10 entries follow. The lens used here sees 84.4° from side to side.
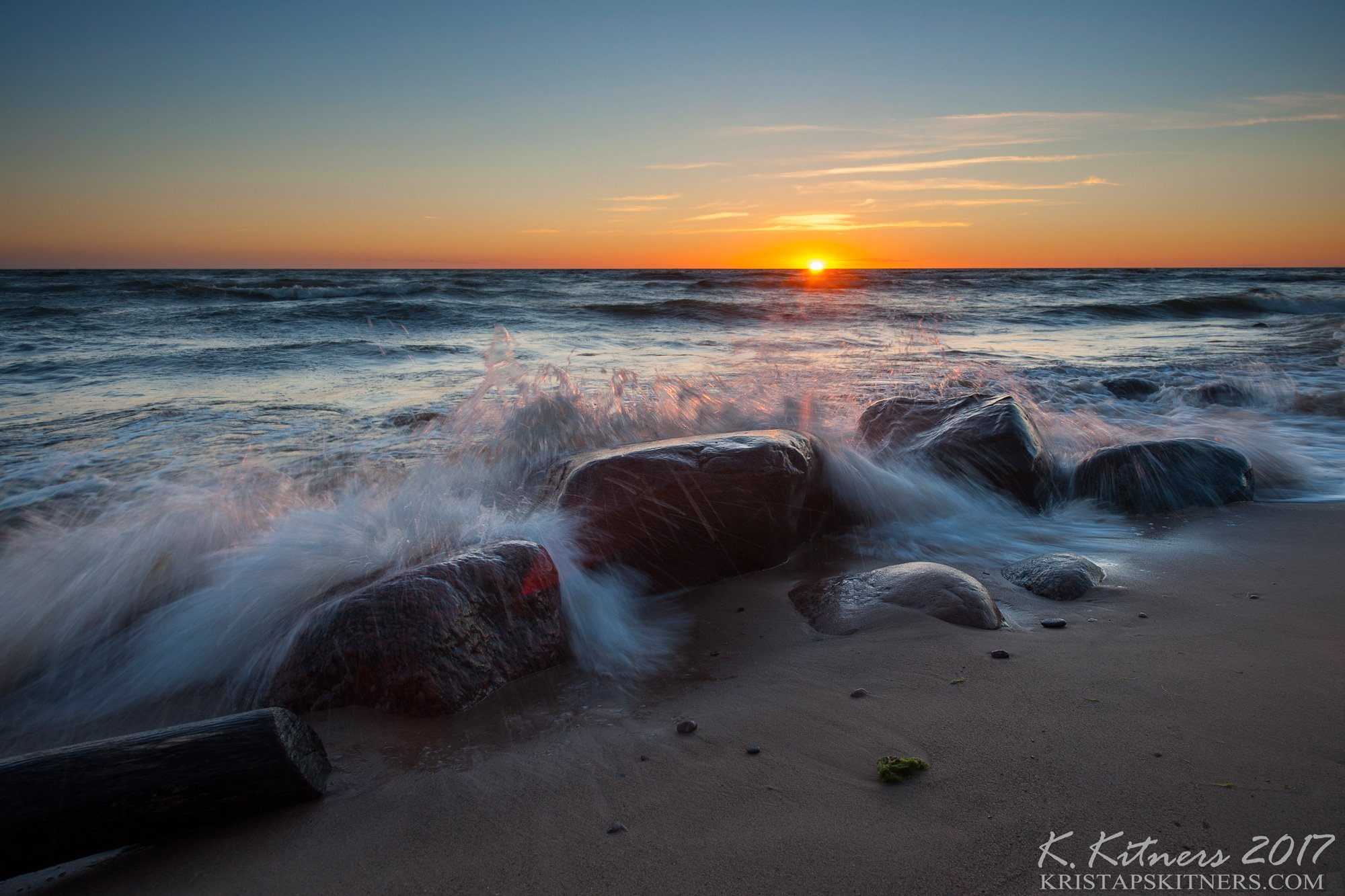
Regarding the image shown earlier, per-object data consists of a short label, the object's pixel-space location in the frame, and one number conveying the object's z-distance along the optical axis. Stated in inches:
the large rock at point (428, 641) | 88.0
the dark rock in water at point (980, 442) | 165.2
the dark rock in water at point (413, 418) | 240.5
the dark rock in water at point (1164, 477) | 159.5
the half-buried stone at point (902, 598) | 102.5
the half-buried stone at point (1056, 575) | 112.5
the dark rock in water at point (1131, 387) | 294.5
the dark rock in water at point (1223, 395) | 268.5
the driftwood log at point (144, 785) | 59.8
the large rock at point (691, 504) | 125.9
